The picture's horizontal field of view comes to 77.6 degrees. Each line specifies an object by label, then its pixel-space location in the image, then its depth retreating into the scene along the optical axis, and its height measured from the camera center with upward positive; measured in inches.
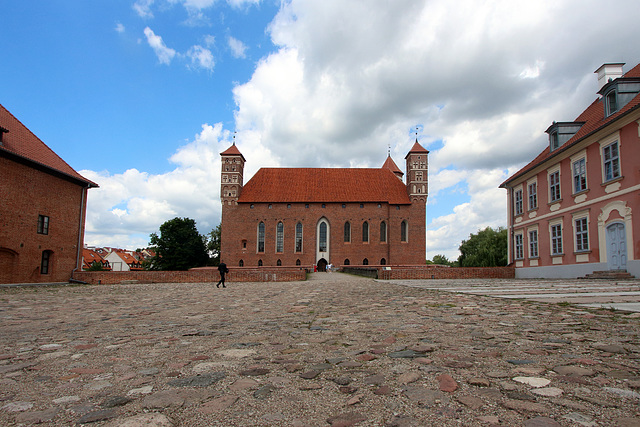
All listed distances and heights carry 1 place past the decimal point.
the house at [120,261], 3262.8 -38.0
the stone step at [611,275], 583.7 -19.5
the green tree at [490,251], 1884.8 +45.0
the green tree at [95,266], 2519.9 -64.2
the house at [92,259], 2739.9 -21.7
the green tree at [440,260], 4224.7 -0.4
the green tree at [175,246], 2072.8 +56.0
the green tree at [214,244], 2449.9 +82.5
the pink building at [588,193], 603.5 +124.0
